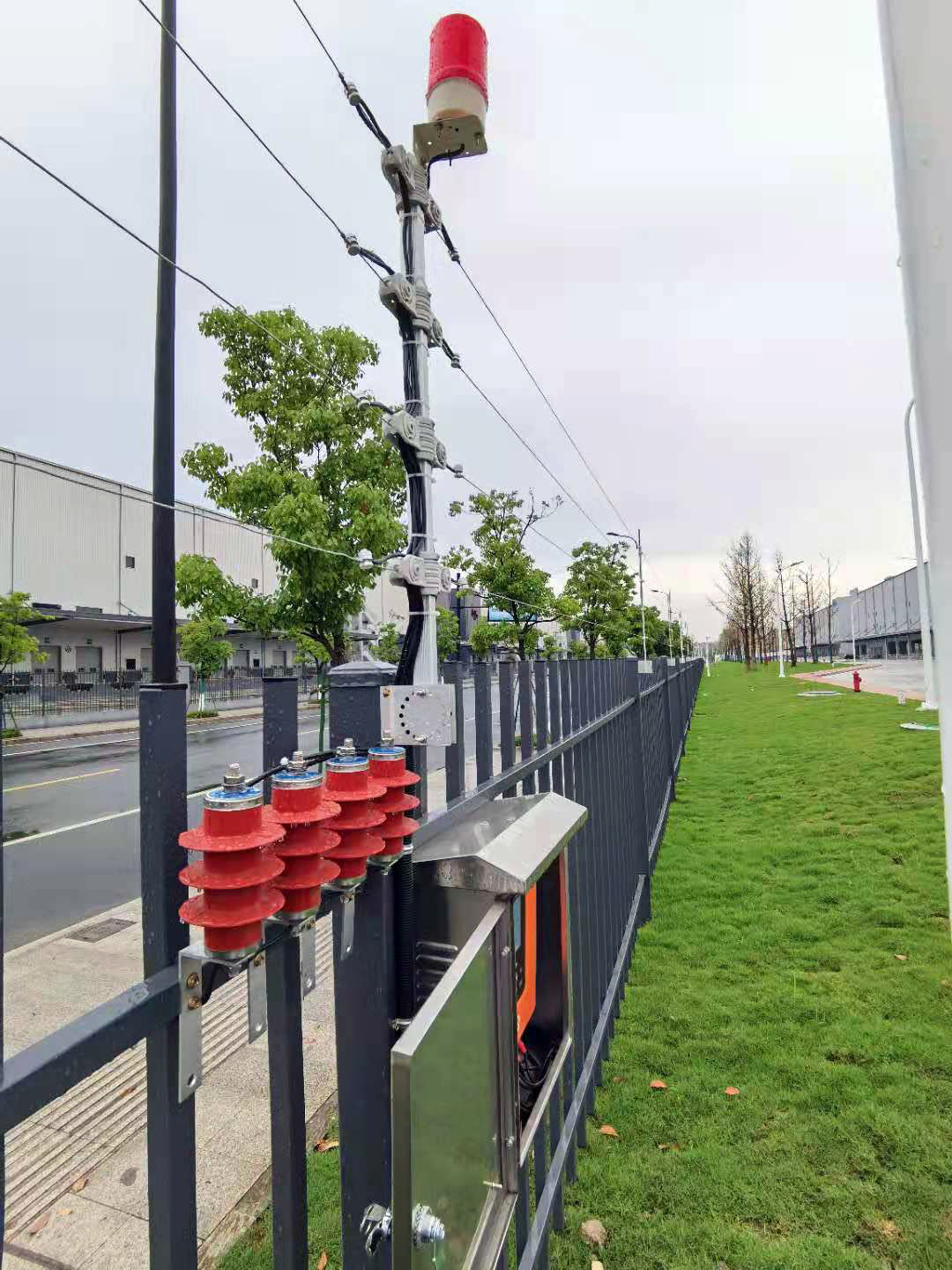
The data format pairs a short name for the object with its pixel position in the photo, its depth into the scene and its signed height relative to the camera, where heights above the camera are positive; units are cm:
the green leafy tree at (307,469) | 977 +323
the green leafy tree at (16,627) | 1670 +152
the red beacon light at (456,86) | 204 +183
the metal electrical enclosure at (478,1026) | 89 -63
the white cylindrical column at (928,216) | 54 +37
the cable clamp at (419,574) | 181 +27
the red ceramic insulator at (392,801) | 126 -24
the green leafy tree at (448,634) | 2599 +155
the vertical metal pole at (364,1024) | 126 -68
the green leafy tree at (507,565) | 1755 +282
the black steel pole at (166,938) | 86 -34
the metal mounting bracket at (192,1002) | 88 -43
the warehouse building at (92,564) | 1393 +334
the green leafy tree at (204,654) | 2375 +101
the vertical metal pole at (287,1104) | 106 -70
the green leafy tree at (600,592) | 3009 +354
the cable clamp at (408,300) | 181 +104
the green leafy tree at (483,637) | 1830 +97
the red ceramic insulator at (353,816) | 114 -24
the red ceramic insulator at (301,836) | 98 -24
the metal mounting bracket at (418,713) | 151 -9
